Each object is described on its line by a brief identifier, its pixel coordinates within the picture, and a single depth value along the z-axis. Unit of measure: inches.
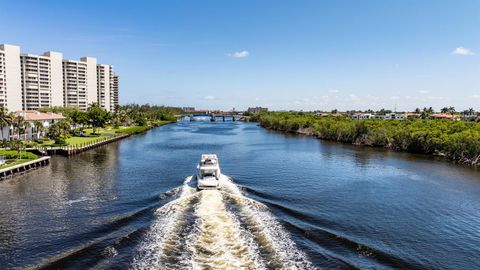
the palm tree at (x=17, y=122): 2812.5
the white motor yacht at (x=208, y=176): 1524.4
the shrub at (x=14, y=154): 2324.1
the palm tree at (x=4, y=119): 2630.4
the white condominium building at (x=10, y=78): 5905.5
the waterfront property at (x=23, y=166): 1955.0
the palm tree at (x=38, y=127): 3265.0
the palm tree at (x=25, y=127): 2933.1
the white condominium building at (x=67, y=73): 7777.1
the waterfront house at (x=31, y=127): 2957.2
